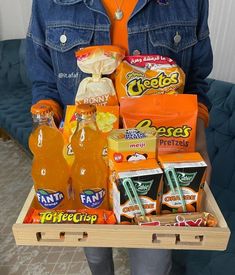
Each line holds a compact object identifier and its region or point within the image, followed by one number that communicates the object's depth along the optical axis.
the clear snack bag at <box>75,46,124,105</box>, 0.78
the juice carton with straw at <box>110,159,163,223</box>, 0.62
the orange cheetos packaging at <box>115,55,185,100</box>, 0.77
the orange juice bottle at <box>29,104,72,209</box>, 0.67
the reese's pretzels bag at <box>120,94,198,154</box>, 0.73
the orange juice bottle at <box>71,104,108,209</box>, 0.66
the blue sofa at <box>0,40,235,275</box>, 1.13
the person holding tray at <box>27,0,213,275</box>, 0.85
